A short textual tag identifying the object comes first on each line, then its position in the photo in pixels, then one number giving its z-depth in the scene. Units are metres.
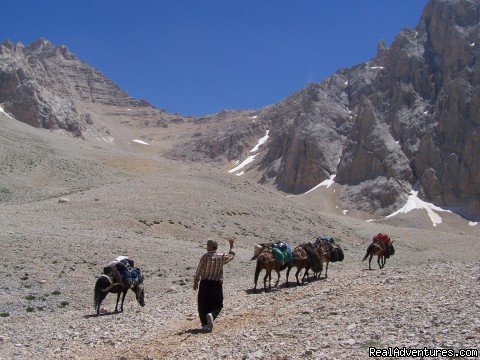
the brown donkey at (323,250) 21.68
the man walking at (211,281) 12.80
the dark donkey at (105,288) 16.69
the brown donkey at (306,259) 20.17
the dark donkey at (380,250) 24.74
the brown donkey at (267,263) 18.66
